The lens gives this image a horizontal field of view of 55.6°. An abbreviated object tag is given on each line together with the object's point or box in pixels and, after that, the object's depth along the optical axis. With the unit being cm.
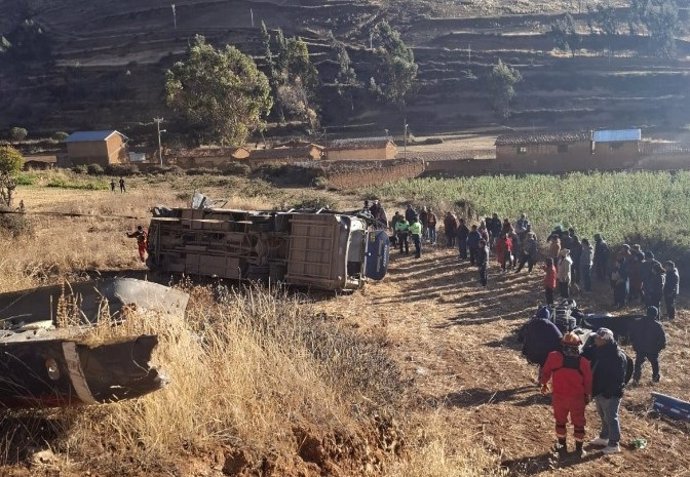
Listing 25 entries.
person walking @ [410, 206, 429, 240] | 2055
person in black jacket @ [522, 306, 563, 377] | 821
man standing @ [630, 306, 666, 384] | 931
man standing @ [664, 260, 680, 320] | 1291
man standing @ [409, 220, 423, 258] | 1812
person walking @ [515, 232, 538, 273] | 1627
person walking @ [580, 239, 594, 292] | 1490
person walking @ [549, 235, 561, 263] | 1485
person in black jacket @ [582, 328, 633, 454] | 693
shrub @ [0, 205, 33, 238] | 1761
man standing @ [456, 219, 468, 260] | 1788
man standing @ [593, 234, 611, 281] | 1566
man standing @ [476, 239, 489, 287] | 1534
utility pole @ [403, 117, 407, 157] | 5618
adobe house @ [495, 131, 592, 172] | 4234
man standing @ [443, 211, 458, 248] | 1916
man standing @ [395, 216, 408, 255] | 1880
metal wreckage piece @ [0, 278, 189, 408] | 418
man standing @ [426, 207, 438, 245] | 2009
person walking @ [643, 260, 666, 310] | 1245
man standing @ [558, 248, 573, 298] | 1369
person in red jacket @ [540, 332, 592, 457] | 672
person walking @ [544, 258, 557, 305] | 1355
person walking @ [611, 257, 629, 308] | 1373
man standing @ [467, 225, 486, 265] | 1670
